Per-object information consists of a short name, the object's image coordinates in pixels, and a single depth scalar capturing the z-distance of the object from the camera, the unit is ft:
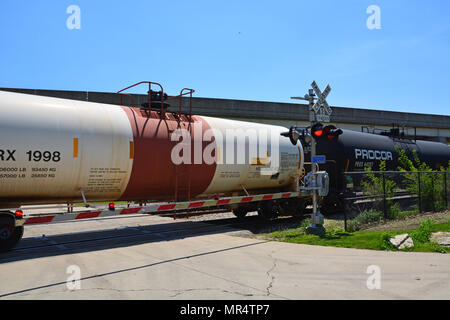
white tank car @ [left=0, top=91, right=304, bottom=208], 24.59
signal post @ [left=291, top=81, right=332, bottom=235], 32.82
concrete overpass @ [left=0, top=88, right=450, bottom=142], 81.00
